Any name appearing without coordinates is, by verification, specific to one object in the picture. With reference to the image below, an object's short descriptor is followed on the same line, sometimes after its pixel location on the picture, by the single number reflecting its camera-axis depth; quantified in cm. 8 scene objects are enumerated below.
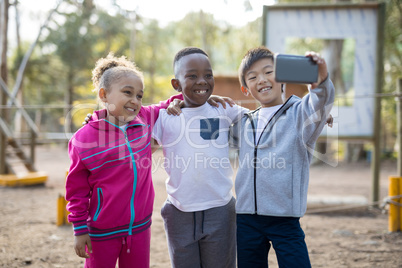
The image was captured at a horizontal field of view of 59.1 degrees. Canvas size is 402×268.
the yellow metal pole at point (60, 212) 437
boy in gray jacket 185
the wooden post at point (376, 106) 532
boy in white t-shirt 196
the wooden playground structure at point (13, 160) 737
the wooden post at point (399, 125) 480
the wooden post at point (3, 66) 772
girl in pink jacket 178
